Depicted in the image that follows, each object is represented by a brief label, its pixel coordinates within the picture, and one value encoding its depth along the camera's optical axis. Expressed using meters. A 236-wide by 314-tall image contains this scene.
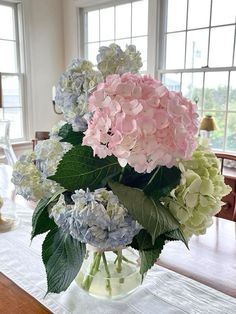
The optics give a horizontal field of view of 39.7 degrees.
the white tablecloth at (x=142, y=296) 0.73
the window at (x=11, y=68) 3.27
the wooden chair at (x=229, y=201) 2.09
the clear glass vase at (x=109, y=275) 0.73
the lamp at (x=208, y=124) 2.46
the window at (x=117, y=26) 3.15
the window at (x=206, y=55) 2.61
